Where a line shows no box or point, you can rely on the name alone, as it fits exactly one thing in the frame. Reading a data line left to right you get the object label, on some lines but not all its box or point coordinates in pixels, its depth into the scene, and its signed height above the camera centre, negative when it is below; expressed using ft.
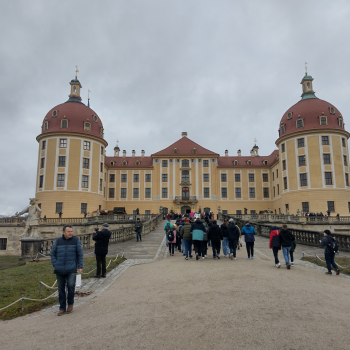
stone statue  50.29 +0.12
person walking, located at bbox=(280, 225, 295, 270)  33.37 -2.83
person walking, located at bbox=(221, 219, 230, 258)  39.96 -2.96
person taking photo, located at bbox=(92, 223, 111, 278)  28.67 -2.87
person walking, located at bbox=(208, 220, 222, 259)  38.24 -2.76
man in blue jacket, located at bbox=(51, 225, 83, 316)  19.25 -3.04
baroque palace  124.77 +23.45
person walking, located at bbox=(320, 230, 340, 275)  30.37 -3.91
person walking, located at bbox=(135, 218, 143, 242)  63.26 -2.61
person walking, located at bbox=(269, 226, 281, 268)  33.55 -2.88
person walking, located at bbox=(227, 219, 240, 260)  38.47 -2.79
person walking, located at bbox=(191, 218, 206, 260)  37.86 -2.43
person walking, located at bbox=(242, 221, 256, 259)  38.83 -2.42
